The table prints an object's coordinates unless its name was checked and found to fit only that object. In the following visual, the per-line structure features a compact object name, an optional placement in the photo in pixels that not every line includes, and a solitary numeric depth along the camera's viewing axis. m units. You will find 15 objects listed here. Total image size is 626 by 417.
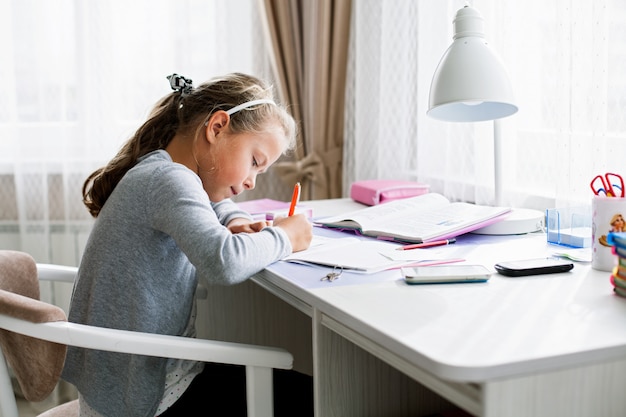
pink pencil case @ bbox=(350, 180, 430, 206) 1.85
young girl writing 1.19
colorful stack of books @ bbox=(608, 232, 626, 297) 0.99
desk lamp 1.40
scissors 1.17
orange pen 1.49
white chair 1.06
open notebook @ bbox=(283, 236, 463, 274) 1.20
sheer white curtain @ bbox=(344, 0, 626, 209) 1.40
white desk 0.76
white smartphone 1.07
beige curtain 2.36
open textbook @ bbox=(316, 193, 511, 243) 1.41
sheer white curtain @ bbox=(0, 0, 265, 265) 2.39
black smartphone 1.11
